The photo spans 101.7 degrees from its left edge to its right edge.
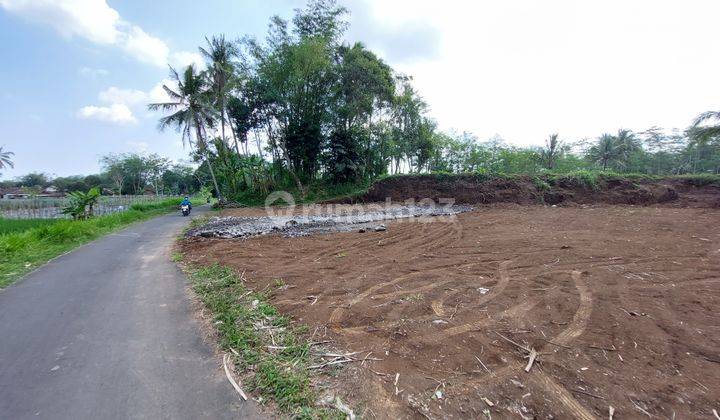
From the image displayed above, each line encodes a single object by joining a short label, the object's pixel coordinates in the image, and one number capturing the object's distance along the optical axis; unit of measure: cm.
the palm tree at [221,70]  1778
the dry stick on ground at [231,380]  211
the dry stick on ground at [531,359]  225
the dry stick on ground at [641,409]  183
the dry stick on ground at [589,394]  196
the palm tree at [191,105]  1720
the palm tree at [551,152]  3092
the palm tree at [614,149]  3366
